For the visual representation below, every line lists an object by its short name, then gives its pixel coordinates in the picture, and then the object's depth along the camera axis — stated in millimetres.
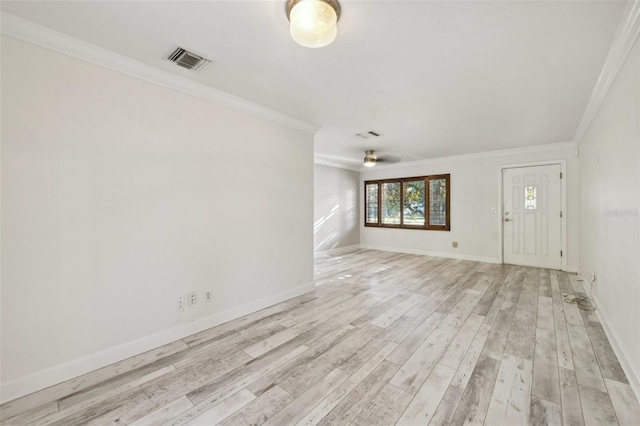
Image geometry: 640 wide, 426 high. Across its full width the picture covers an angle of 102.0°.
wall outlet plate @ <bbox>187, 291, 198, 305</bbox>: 2484
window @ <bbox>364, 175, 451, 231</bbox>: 6262
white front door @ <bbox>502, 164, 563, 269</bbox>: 4832
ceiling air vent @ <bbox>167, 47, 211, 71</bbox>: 2049
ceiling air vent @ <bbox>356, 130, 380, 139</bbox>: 4127
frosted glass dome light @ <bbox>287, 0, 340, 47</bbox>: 1483
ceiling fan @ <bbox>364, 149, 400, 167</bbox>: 5359
